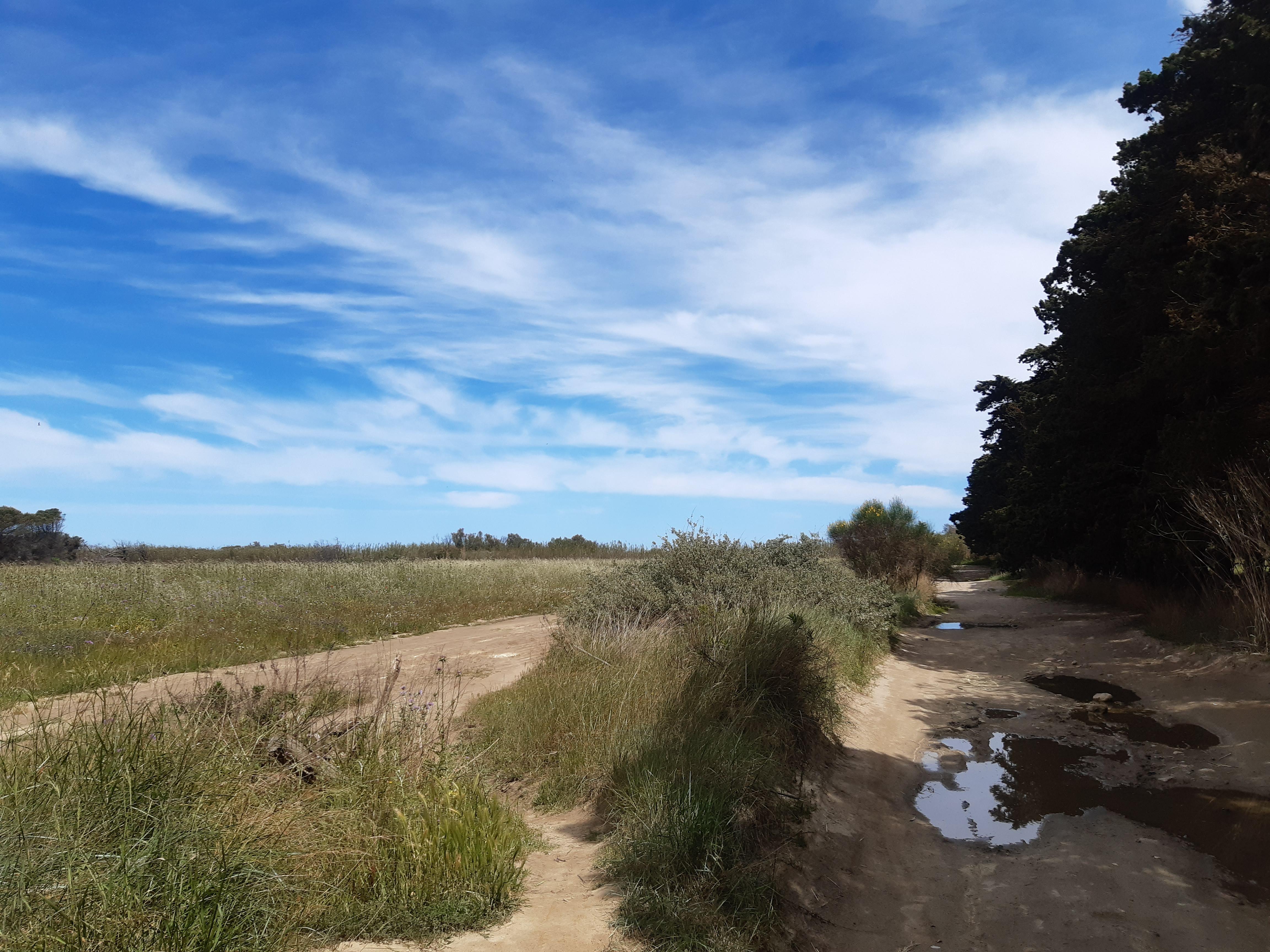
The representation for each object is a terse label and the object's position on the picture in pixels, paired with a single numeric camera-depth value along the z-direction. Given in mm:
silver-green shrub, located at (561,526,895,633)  10969
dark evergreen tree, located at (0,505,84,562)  35344
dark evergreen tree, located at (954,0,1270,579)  11234
